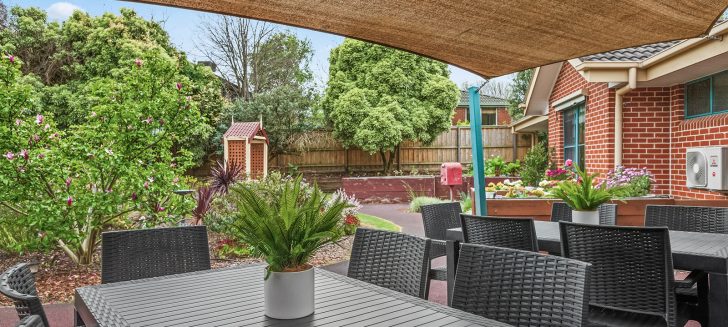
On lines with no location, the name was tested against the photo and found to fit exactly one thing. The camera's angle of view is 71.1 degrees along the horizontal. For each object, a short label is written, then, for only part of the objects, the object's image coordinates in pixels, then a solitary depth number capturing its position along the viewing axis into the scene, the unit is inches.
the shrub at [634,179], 233.9
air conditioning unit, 192.5
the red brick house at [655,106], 205.0
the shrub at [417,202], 421.3
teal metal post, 164.2
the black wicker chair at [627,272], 89.3
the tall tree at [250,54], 795.4
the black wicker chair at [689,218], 130.9
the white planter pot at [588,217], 125.4
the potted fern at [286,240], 63.4
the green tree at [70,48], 542.0
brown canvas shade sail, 87.5
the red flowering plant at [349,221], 267.1
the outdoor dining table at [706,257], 91.6
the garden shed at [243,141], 513.7
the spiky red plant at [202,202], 236.2
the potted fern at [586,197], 123.7
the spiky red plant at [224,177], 280.1
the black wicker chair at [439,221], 146.3
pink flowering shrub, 165.6
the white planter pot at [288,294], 63.7
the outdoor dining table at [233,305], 62.4
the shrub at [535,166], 378.3
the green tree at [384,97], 585.0
